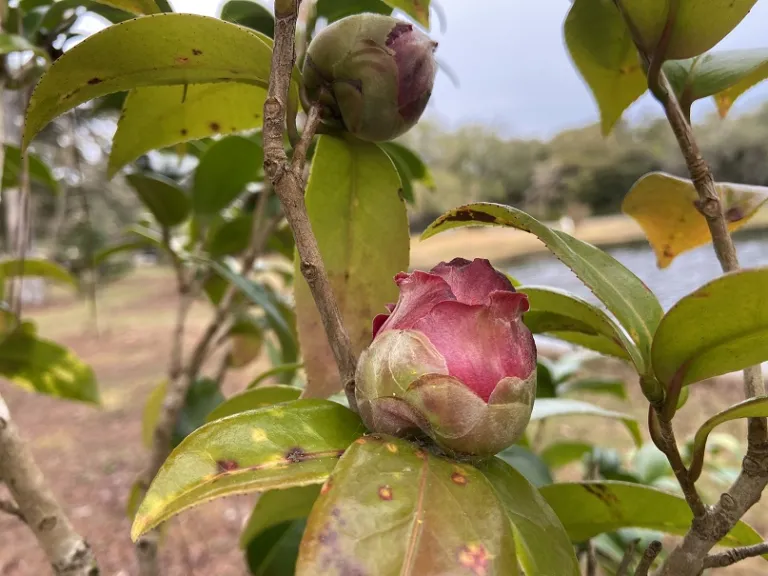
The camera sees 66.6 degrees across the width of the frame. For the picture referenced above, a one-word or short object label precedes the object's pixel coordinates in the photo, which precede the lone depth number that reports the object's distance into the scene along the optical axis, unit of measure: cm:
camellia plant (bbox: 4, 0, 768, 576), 9
